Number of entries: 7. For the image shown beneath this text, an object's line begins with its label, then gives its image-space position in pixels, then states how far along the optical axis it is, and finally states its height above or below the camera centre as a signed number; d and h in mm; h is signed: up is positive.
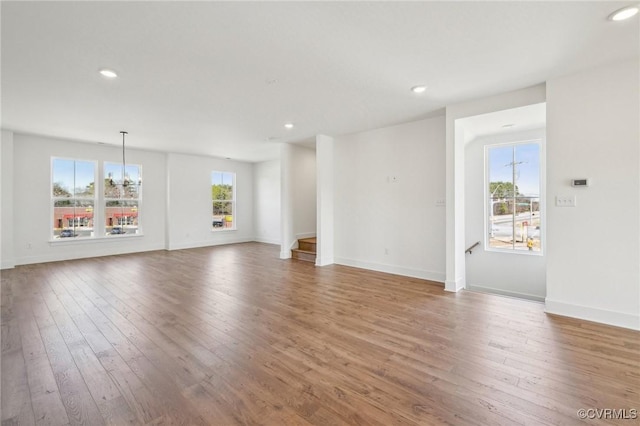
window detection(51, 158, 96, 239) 6316 +409
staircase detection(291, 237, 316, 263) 6491 -940
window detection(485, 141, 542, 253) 5246 +274
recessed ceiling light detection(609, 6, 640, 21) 2043 +1481
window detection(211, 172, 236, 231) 9078 +456
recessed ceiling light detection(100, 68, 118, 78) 2941 +1523
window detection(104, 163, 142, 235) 7043 +407
